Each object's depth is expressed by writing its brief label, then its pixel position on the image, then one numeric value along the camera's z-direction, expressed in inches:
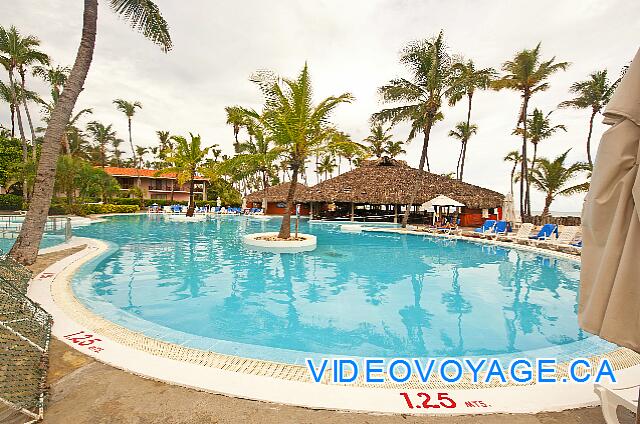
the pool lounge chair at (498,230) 711.4
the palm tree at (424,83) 814.5
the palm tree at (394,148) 1817.5
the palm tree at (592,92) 1104.8
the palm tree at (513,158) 1493.6
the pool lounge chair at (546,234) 611.9
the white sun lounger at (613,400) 92.7
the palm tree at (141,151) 2657.5
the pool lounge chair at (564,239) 560.4
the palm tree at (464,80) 776.3
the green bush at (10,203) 1164.5
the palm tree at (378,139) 1690.5
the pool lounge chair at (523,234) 646.5
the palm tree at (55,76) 1203.2
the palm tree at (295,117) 561.6
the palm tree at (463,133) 1581.6
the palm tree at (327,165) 2223.3
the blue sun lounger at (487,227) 735.7
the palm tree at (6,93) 1112.2
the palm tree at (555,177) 942.9
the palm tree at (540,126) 1161.4
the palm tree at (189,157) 1146.7
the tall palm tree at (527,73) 889.5
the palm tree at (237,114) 590.2
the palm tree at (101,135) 2182.8
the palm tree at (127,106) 2052.2
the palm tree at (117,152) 2719.0
